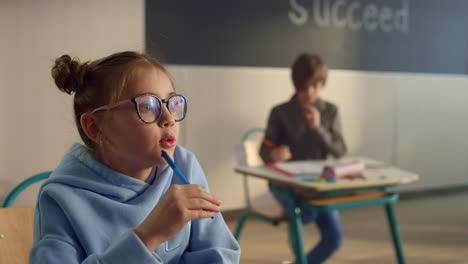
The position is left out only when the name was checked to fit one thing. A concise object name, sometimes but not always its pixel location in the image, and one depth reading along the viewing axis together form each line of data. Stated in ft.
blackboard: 11.60
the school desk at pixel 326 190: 6.50
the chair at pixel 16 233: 3.71
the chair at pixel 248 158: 8.42
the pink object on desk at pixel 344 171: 6.65
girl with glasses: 2.68
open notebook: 6.89
